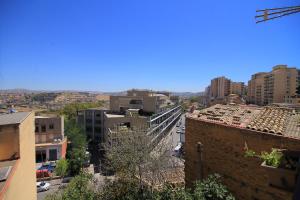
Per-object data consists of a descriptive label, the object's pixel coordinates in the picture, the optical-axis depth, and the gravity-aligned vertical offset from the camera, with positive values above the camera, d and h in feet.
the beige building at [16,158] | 22.67 -9.23
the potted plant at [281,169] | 8.87 -3.41
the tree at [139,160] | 30.48 -10.37
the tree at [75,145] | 92.17 -27.94
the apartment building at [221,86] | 320.03 +8.95
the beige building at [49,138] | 104.83 -24.65
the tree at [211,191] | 17.86 -8.54
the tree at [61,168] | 87.40 -32.39
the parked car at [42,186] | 74.37 -34.24
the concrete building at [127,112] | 138.10 -14.09
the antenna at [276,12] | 10.20 +4.28
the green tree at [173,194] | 18.52 -9.73
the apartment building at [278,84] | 212.02 +9.09
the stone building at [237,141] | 17.21 -4.49
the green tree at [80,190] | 26.27 -12.98
